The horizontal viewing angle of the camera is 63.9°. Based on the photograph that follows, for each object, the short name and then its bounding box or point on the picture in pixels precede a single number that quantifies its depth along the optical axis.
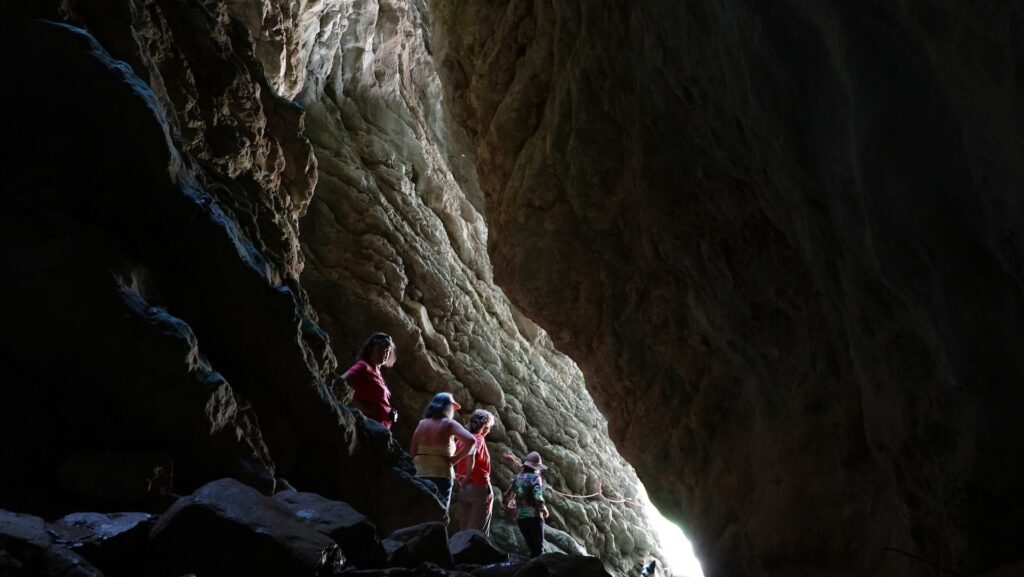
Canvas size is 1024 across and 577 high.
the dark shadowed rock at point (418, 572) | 3.11
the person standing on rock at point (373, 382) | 6.89
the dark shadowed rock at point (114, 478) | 3.24
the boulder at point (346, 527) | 3.37
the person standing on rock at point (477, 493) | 7.21
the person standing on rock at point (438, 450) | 6.36
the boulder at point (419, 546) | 3.54
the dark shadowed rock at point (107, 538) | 2.66
